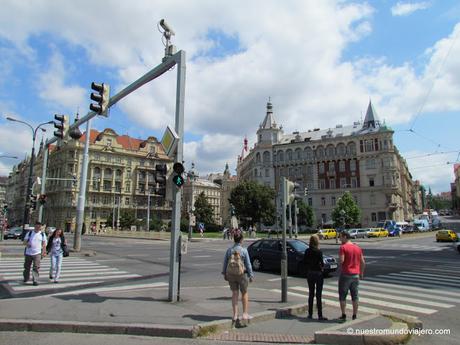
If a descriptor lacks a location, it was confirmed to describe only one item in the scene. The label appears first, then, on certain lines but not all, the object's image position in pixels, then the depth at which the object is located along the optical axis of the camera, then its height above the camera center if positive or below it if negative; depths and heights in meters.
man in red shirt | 7.15 -0.78
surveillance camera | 9.77 +5.39
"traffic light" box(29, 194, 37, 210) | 23.96 +1.97
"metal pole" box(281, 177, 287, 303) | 8.68 -0.85
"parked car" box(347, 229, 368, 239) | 55.35 -0.05
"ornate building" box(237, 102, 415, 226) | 79.00 +15.94
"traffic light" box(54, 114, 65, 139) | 13.89 +3.95
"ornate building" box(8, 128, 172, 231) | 88.69 +13.44
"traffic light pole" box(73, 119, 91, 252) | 21.56 +2.09
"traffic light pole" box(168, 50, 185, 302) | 8.59 +0.88
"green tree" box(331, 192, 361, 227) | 69.56 +4.24
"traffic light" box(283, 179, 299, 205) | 9.51 +1.04
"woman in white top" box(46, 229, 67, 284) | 11.38 -0.57
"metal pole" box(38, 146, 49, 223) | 23.80 +3.51
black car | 14.74 -0.97
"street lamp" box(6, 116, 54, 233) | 26.67 +4.08
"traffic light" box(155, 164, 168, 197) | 8.95 +1.29
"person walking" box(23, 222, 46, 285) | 10.84 -0.56
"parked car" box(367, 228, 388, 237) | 56.48 +0.03
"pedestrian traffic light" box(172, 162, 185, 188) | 8.91 +1.38
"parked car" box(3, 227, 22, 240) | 46.72 -0.29
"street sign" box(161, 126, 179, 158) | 8.96 +2.22
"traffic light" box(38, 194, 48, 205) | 22.66 +1.99
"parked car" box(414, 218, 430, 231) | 74.66 +1.59
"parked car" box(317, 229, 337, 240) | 54.80 -0.21
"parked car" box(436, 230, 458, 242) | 41.87 -0.34
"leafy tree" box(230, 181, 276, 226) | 70.50 +5.43
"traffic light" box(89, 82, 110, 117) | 11.16 +4.00
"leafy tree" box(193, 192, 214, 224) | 86.50 +4.72
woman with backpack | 6.90 -0.74
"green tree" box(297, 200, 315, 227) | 76.56 +3.60
